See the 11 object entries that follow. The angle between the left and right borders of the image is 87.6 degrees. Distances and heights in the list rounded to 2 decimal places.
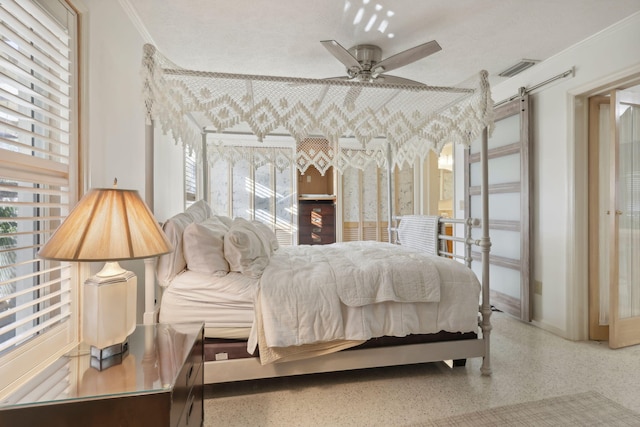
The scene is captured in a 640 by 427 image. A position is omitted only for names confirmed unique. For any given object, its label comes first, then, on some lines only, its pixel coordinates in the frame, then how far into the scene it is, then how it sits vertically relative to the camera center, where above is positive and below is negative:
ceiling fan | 2.21 +1.11
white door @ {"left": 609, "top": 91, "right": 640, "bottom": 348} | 2.73 -0.05
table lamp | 1.19 -0.12
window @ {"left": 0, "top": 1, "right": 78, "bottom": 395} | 1.26 +0.19
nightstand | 1.01 -0.56
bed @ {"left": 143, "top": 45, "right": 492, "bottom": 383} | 2.01 -0.46
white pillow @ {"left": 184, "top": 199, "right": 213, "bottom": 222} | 2.58 +0.04
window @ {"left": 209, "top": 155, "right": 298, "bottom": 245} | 5.33 +0.34
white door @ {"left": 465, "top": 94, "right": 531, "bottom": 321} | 3.35 +0.11
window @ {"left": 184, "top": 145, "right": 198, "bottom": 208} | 4.37 +0.49
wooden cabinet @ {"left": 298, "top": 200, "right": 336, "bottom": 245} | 5.55 -0.12
